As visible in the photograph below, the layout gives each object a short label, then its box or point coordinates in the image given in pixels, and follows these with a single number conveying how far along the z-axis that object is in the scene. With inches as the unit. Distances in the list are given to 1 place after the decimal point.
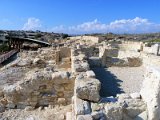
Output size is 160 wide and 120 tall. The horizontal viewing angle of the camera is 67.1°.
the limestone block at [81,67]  158.1
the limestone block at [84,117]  87.2
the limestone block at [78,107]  92.9
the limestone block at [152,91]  89.0
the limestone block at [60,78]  144.7
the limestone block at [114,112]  92.6
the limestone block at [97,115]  89.8
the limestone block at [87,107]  94.3
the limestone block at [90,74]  134.0
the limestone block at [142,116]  93.0
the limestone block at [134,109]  96.2
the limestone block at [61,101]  143.1
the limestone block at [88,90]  107.4
